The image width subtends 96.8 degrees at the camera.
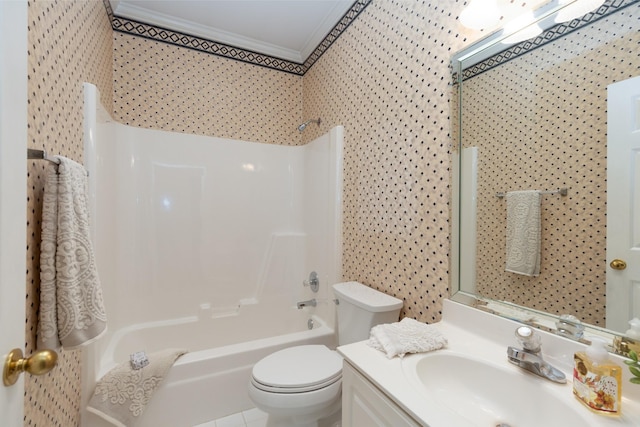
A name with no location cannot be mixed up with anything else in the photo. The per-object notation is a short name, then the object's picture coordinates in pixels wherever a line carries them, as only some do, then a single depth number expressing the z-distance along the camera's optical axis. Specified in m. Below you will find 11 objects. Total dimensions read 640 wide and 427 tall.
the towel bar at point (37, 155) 0.69
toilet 1.23
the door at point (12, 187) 0.49
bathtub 1.51
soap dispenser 0.62
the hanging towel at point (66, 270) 0.83
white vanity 0.65
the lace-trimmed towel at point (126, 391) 1.38
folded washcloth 0.87
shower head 2.25
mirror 0.78
